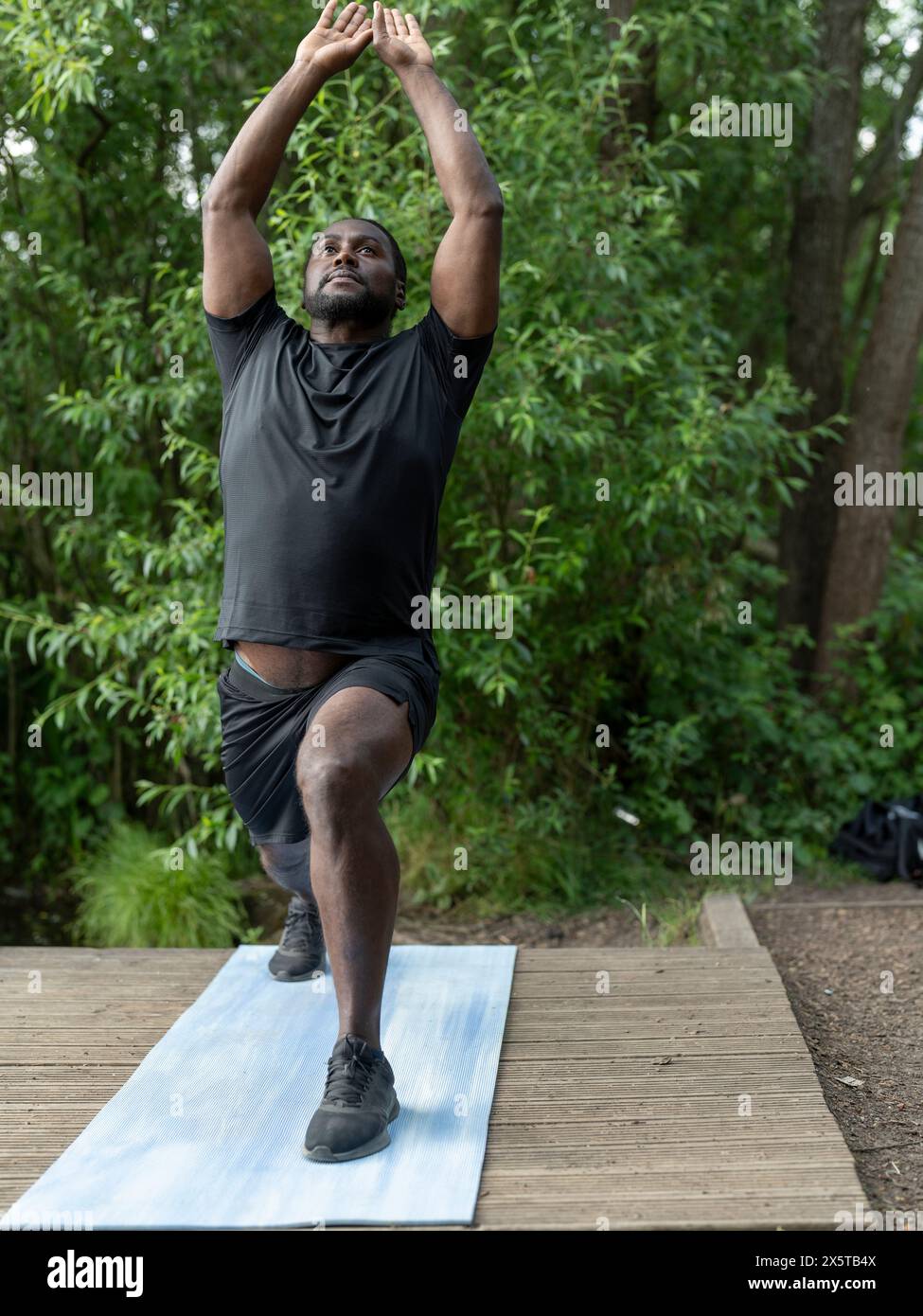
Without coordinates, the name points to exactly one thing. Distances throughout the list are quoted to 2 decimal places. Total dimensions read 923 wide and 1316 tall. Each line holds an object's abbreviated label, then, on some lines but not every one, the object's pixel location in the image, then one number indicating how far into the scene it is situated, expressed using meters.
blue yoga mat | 1.96
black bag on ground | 4.55
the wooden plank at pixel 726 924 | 3.38
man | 2.46
